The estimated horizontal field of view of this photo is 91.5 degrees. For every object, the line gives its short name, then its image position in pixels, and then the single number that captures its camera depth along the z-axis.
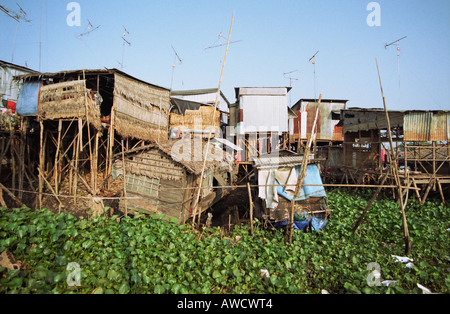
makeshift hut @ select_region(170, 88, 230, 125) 22.64
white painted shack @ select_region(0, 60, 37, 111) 15.55
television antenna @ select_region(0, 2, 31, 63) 13.60
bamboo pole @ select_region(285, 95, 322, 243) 6.57
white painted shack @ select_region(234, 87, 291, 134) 17.52
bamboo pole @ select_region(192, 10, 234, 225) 5.87
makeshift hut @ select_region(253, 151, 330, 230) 8.23
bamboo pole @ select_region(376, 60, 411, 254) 6.11
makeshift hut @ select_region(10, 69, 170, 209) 10.90
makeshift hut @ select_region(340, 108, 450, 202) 12.52
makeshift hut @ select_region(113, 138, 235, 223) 8.73
